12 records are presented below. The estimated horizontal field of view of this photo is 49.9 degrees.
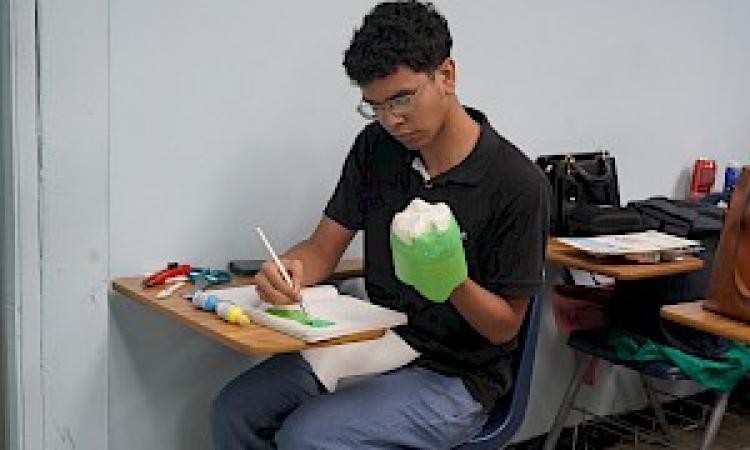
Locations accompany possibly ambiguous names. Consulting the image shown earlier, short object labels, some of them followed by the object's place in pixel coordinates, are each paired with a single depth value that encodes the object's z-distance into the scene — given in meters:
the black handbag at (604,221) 2.19
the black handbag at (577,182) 2.28
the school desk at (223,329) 1.26
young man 1.43
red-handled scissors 1.65
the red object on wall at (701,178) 2.80
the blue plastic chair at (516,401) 1.62
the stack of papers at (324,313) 1.30
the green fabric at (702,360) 2.05
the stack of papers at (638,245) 1.97
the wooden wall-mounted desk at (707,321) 1.47
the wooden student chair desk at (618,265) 1.92
